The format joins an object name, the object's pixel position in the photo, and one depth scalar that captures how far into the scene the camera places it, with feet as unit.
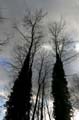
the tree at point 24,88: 30.50
